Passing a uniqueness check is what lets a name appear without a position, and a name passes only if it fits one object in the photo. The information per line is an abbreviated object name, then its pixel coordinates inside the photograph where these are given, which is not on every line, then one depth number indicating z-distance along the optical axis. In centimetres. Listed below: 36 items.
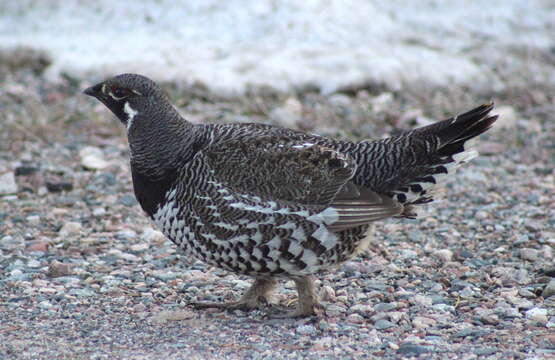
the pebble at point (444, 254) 1435
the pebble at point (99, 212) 1652
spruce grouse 1148
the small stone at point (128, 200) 1720
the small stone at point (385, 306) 1215
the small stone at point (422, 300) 1235
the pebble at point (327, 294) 1260
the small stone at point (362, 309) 1209
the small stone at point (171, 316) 1168
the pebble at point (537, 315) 1153
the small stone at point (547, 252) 1421
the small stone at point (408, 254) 1457
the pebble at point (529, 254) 1411
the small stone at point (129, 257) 1445
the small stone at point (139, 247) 1487
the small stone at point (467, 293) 1262
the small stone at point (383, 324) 1142
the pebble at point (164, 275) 1362
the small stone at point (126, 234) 1545
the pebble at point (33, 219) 1597
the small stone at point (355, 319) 1171
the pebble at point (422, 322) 1142
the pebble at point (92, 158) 1917
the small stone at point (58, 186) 1773
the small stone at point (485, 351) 1025
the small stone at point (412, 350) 1034
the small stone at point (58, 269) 1346
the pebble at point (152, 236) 1537
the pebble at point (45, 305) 1205
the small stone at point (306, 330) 1137
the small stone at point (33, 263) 1384
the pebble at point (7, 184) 1748
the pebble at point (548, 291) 1248
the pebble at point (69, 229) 1549
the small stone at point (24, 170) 1845
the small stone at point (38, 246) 1458
